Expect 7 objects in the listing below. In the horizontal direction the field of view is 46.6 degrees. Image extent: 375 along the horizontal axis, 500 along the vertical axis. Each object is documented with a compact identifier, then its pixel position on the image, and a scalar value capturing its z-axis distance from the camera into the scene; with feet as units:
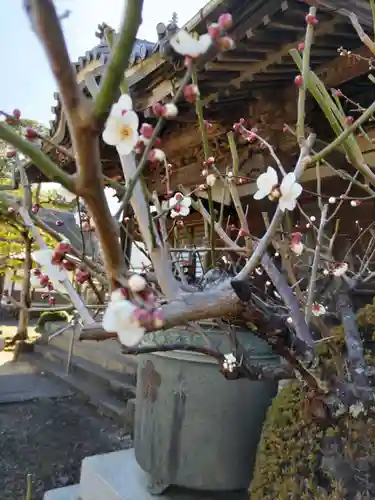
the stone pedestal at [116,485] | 7.59
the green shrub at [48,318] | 29.13
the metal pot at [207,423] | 7.00
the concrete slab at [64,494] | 9.03
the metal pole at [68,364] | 19.96
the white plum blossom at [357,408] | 4.39
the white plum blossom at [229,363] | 4.78
